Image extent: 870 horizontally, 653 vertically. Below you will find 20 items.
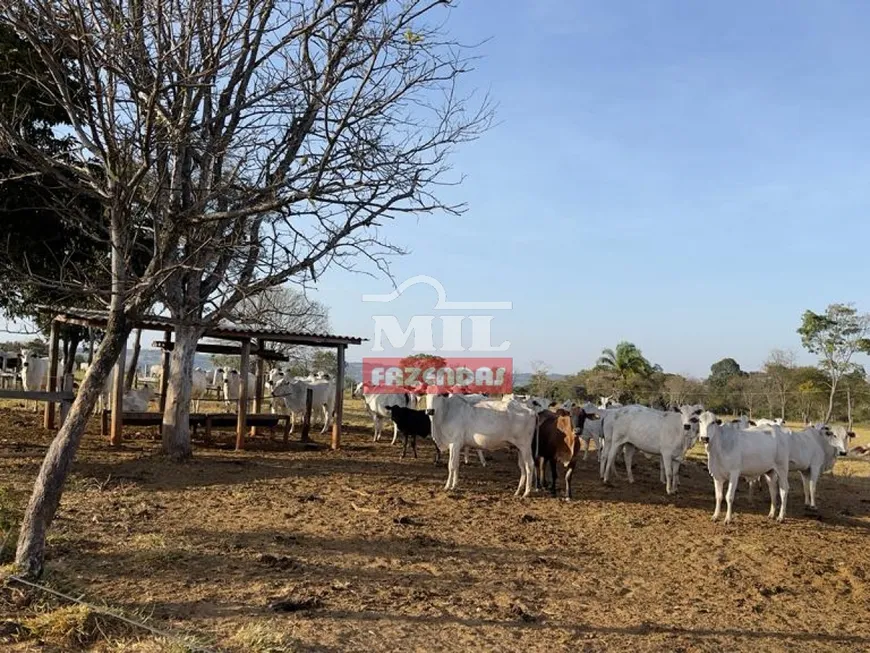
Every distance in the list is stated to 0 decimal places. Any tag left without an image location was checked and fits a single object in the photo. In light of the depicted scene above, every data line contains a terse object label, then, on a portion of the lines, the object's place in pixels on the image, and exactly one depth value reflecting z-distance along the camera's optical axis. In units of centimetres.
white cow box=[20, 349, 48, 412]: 2312
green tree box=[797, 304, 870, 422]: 3264
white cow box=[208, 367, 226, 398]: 2952
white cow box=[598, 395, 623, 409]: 2040
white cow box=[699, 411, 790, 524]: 1157
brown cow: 1296
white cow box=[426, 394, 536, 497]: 1313
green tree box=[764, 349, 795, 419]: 3834
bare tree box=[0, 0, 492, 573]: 605
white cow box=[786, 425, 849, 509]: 1307
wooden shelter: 1500
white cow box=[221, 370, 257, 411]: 2436
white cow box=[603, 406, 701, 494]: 1405
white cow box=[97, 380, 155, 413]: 1870
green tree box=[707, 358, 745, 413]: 3619
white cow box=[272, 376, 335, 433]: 2117
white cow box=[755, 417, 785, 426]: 1480
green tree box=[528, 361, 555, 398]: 4397
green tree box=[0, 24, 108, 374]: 1291
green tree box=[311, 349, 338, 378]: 4700
